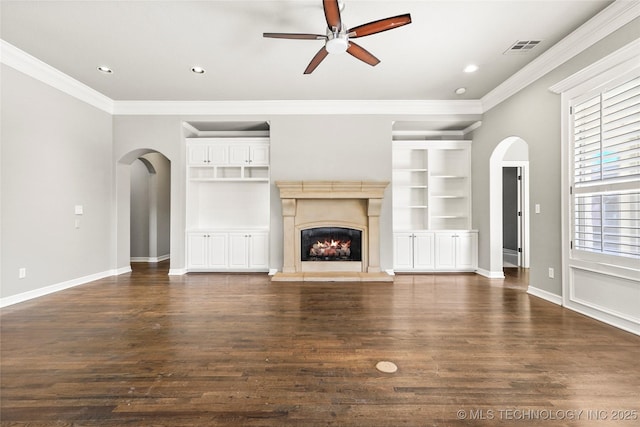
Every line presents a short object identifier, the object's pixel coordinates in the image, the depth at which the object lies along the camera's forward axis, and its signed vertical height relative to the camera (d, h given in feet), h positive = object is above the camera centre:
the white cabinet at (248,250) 16.74 -1.92
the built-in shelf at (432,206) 16.88 +0.65
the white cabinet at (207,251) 16.71 -1.96
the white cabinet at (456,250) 16.85 -1.98
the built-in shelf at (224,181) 16.72 +0.87
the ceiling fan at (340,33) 7.63 +5.34
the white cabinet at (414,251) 16.88 -2.03
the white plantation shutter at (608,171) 8.20 +1.42
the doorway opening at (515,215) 18.37 +0.08
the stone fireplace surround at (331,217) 15.40 -0.02
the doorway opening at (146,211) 21.40 +0.51
